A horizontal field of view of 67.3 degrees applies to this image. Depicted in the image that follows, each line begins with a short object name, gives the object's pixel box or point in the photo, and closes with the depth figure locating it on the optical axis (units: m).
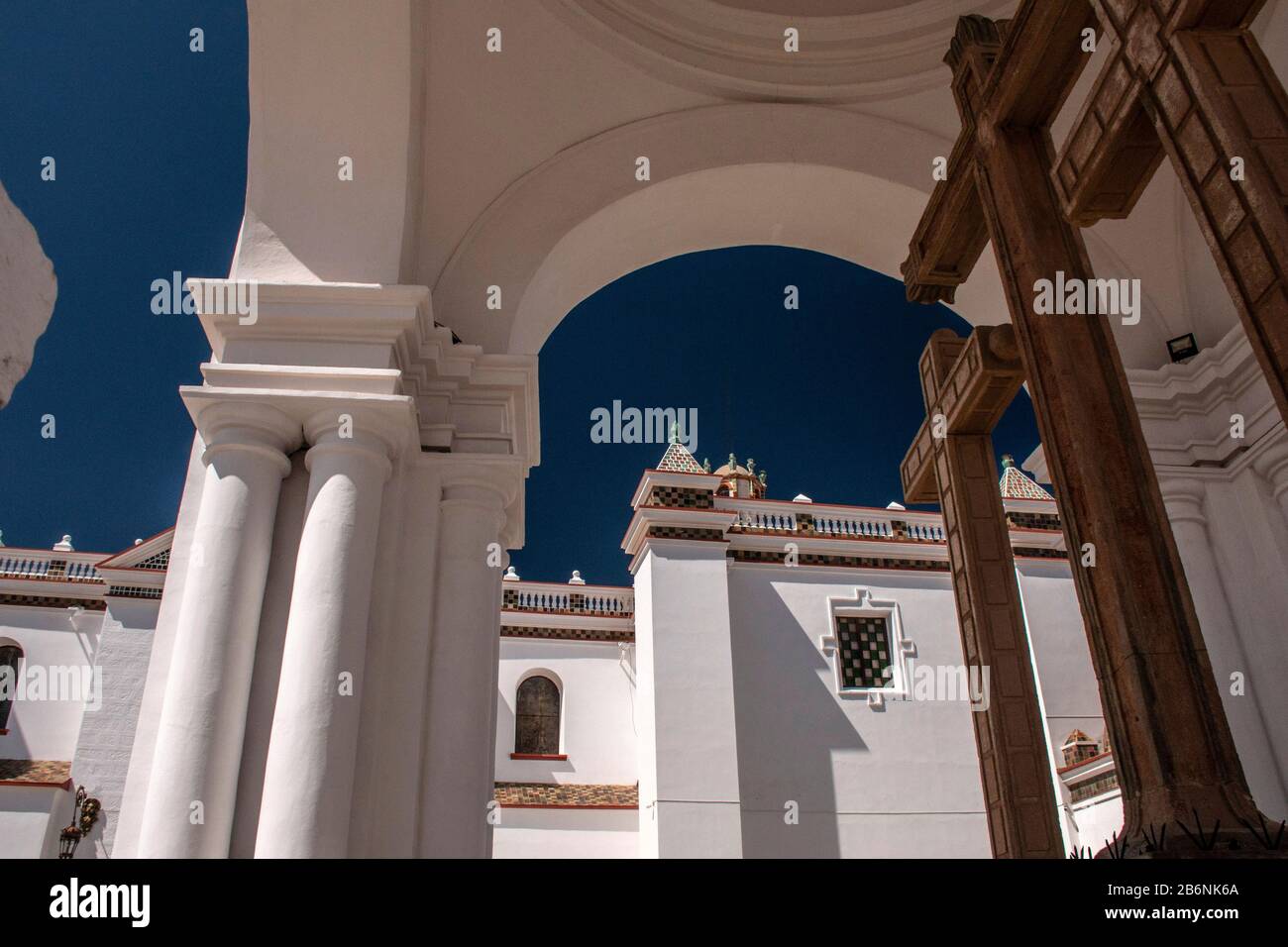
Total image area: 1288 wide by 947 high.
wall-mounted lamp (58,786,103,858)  11.38
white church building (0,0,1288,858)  3.71
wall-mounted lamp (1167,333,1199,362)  5.25
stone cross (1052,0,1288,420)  1.81
